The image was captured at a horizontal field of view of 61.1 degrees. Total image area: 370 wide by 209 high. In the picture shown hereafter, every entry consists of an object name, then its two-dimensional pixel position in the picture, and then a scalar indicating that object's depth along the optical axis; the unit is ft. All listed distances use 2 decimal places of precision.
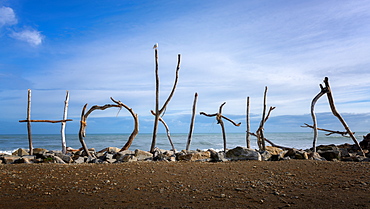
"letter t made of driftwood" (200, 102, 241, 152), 48.19
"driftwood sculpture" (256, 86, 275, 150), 47.85
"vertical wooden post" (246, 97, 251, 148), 51.05
